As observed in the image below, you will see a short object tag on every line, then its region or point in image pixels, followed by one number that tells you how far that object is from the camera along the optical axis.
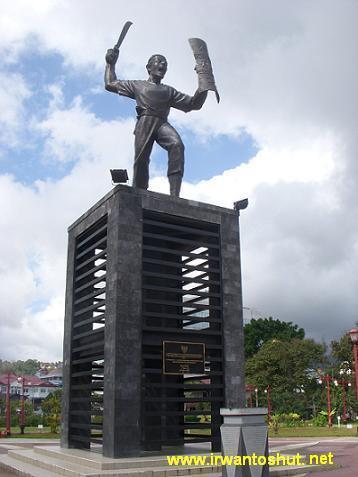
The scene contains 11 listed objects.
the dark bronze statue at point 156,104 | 14.82
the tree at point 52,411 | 30.44
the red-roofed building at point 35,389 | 93.62
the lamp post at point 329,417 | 33.00
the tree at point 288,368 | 46.50
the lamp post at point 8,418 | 28.44
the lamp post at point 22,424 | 29.84
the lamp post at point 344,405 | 37.72
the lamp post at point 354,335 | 14.56
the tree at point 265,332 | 58.22
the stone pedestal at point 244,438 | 8.52
